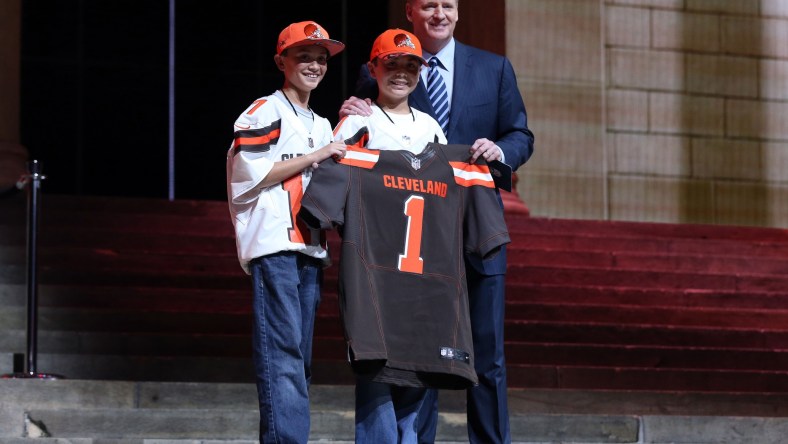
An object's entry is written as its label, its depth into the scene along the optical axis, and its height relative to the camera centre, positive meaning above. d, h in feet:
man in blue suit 20.95 +1.81
